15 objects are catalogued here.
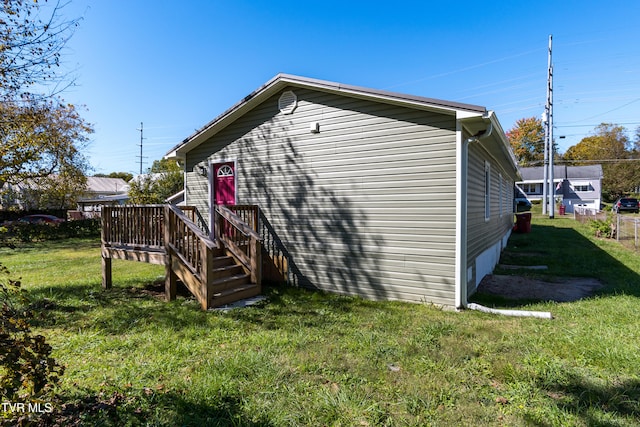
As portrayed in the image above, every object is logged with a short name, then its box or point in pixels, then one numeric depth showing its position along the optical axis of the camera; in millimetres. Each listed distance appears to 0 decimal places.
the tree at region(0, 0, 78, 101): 3754
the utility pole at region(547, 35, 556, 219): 25447
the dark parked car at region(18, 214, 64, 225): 21934
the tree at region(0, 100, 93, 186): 4738
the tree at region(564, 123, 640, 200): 41344
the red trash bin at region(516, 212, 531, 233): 18188
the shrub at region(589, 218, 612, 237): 14547
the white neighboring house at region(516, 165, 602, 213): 39344
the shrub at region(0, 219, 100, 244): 17781
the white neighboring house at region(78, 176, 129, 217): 32375
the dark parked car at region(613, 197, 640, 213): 31234
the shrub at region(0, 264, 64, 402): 1843
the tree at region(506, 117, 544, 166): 53688
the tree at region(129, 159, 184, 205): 19047
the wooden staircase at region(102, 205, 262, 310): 5613
